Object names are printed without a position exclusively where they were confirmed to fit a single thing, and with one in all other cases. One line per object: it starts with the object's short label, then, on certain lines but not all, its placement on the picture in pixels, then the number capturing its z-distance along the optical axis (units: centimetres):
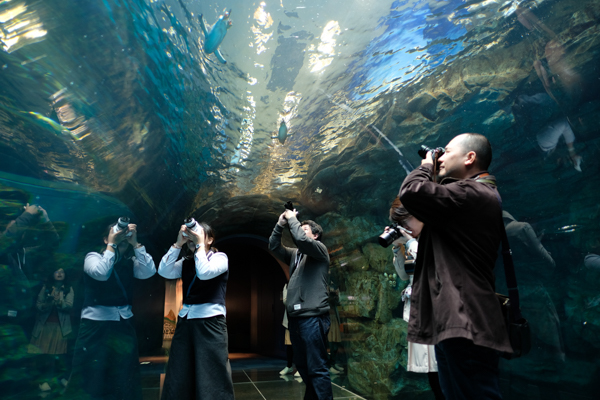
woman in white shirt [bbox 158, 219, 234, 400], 277
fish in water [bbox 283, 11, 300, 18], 487
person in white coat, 311
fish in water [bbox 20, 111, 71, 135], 265
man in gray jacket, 320
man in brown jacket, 142
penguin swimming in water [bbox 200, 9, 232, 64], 467
